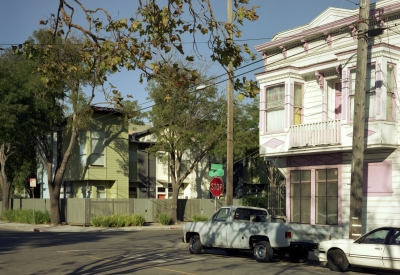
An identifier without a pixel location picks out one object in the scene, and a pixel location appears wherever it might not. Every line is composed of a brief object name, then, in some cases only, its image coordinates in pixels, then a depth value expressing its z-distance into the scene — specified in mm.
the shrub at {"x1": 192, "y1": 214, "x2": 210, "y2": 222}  40156
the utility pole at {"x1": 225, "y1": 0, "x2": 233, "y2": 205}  22797
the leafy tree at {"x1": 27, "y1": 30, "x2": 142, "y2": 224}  35750
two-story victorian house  19984
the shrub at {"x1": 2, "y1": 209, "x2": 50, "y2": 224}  40219
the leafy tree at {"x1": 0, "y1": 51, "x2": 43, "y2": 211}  34562
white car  14383
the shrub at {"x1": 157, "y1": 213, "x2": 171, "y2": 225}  39656
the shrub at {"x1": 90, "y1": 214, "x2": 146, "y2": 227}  37156
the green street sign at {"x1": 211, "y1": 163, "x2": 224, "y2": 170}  23584
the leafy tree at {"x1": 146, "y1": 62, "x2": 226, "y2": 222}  38219
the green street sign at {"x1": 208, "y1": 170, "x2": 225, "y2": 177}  23717
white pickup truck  17234
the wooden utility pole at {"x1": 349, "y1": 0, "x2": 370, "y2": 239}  16609
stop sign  24234
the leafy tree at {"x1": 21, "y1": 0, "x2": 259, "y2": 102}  8188
